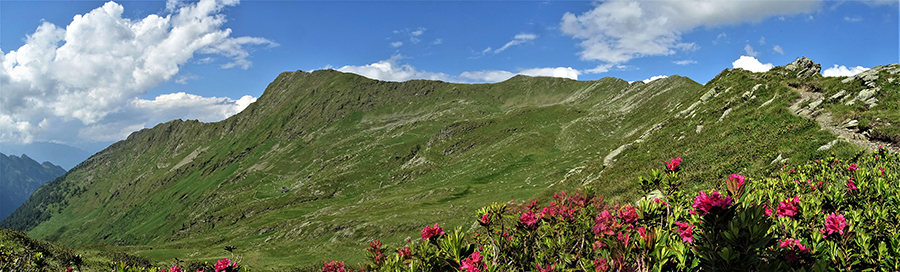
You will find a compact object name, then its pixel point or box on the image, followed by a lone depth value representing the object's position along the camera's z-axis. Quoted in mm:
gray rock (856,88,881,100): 19917
